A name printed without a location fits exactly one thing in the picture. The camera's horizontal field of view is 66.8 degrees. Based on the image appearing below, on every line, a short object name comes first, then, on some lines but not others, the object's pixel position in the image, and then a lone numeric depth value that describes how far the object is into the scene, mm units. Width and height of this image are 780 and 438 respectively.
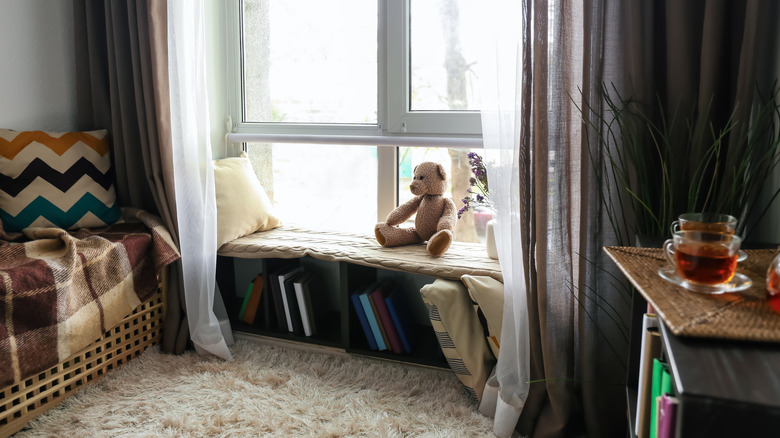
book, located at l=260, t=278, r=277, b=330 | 2371
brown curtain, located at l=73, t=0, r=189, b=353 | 2203
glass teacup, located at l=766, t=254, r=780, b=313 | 791
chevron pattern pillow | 2066
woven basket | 1758
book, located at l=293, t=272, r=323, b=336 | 2289
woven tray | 737
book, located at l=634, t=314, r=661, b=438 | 1032
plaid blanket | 1680
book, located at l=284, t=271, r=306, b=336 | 2301
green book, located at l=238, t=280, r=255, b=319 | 2430
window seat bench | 2004
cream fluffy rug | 1775
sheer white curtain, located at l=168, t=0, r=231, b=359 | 2143
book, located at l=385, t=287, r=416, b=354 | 2145
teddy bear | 2207
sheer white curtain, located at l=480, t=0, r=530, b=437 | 1676
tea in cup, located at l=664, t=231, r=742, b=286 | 859
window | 2316
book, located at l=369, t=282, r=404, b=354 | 2143
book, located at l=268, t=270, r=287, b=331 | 2326
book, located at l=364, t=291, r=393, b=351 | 2148
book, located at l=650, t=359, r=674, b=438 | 838
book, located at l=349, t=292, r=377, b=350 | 2166
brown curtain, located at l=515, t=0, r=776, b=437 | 1493
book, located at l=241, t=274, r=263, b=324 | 2406
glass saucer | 869
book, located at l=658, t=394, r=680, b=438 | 690
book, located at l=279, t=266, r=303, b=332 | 2293
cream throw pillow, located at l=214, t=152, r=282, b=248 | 2363
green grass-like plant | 1381
